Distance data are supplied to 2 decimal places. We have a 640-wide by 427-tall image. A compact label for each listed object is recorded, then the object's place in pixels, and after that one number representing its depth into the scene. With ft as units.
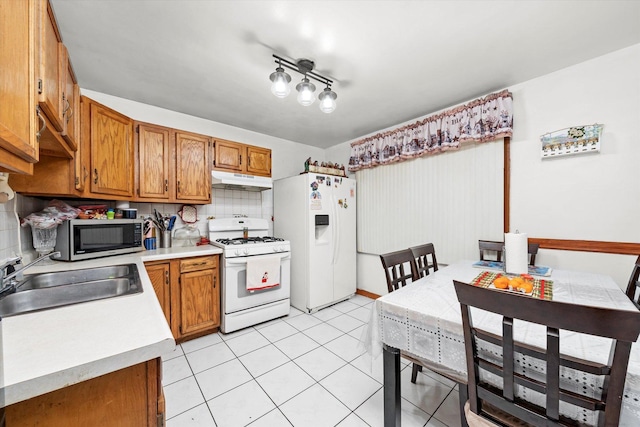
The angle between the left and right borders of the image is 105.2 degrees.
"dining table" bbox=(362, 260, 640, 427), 2.52
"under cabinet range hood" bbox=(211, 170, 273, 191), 8.99
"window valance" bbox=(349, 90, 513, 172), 7.48
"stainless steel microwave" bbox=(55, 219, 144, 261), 6.14
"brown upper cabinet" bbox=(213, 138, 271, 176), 9.30
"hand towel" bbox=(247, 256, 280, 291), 8.43
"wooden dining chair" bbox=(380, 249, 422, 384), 5.19
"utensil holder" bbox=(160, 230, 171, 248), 8.64
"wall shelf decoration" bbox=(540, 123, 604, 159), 6.20
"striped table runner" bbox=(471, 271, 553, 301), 4.12
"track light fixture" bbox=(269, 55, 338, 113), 5.71
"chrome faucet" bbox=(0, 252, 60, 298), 3.73
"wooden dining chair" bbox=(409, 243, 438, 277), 6.25
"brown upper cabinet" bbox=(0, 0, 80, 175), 2.28
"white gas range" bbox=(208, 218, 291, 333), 8.23
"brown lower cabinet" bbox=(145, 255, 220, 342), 7.26
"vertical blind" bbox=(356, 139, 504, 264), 7.97
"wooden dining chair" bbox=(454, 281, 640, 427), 2.11
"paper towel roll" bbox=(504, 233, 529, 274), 5.14
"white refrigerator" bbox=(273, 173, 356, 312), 10.02
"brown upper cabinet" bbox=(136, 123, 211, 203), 7.84
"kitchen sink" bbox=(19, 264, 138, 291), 4.67
